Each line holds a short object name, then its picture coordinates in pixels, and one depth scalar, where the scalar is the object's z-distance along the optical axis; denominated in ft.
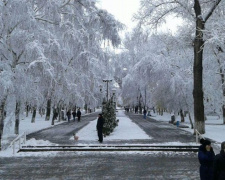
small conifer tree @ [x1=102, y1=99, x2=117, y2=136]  66.42
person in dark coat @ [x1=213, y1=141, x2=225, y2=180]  16.28
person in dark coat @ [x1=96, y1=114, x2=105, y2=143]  54.54
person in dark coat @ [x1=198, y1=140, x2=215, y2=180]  20.44
